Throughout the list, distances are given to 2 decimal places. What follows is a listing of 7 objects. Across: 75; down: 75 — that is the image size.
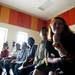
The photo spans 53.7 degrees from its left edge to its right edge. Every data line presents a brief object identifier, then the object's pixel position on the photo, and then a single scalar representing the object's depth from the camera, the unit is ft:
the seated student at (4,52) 6.07
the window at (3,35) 7.40
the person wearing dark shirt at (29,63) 3.91
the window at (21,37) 7.95
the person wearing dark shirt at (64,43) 2.12
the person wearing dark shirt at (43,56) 2.60
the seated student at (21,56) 4.71
